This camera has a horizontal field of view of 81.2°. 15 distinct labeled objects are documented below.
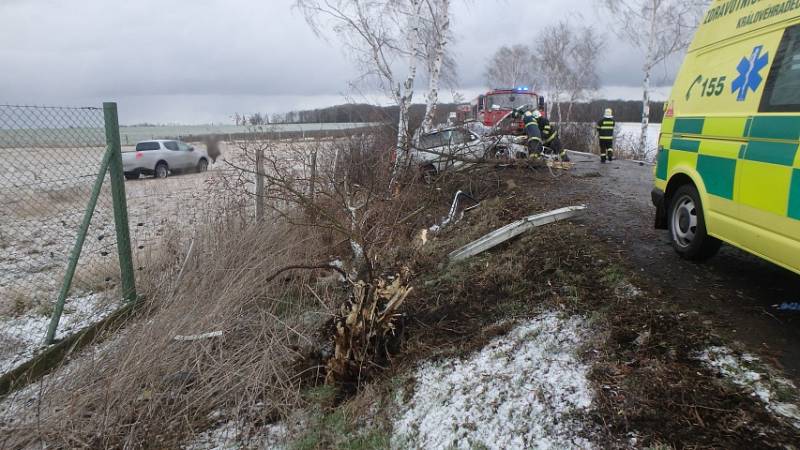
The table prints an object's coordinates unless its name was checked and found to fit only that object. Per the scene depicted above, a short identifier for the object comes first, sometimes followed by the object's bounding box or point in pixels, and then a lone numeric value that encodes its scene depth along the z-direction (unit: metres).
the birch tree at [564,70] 32.59
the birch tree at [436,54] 10.27
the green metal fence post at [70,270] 3.72
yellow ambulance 2.87
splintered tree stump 3.48
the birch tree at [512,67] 38.84
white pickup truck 13.25
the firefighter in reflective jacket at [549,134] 10.67
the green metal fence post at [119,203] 4.09
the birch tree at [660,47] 18.34
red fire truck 17.70
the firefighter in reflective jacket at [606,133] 12.70
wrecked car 8.45
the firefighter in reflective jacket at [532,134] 9.78
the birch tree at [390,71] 9.45
